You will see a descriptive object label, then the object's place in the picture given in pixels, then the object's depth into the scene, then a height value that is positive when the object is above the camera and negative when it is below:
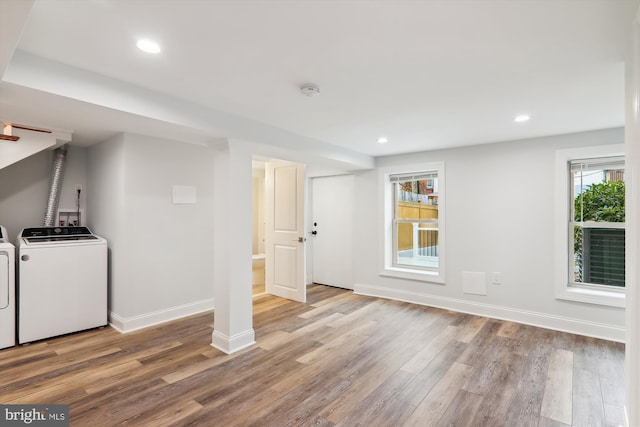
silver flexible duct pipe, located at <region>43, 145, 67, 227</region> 3.68 +0.33
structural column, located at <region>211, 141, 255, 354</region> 3.00 -0.33
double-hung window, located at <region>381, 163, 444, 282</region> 4.71 -0.15
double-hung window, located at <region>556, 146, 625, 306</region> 3.46 -0.13
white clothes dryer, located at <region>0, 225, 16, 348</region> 2.96 -0.77
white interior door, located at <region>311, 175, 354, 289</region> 5.58 -0.30
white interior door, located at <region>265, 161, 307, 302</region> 4.72 -0.27
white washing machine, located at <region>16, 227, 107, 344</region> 3.08 -0.69
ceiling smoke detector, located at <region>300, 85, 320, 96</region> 2.29 +0.90
